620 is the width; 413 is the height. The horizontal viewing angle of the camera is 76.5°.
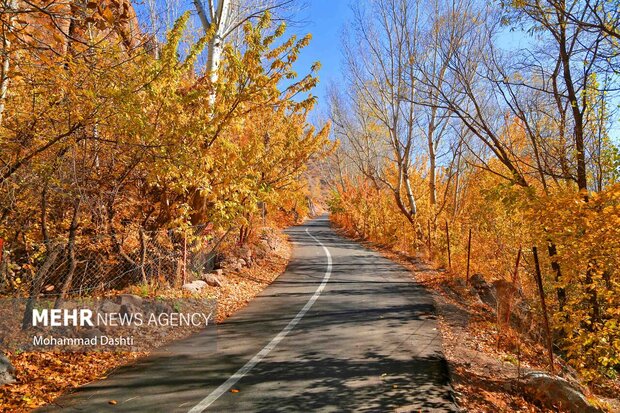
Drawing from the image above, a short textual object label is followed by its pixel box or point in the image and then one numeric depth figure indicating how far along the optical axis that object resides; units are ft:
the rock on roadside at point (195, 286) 29.22
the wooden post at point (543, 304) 19.82
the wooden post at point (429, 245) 55.82
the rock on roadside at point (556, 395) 16.03
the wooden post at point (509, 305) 22.30
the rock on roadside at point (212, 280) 33.22
